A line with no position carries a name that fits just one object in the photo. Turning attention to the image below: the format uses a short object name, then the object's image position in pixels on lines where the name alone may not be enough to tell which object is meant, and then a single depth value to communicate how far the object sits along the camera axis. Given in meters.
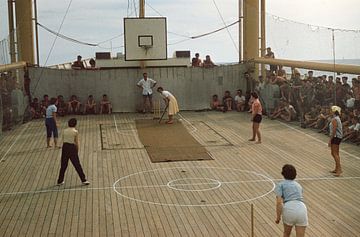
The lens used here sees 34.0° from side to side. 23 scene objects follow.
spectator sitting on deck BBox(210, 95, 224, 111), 27.44
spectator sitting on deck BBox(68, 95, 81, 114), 26.56
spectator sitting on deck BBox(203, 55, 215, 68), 28.48
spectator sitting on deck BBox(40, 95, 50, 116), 25.54
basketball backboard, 26.98
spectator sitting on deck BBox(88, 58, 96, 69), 28.99
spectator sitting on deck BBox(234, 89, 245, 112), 27.02
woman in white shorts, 8.65
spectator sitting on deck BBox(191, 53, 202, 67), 29.04
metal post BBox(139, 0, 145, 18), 28.31
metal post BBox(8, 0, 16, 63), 25.79
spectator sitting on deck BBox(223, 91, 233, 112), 27.35
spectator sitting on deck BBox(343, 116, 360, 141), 18.33
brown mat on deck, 17.27
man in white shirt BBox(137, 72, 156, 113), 26.30
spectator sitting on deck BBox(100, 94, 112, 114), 26.84
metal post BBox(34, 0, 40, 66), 27.44
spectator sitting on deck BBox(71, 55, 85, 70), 27.68
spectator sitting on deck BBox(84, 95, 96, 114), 26.72
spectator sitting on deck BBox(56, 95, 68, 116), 26.16
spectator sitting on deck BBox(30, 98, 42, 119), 25.45
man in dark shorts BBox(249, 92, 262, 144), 18.69
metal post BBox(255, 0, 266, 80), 27.80
